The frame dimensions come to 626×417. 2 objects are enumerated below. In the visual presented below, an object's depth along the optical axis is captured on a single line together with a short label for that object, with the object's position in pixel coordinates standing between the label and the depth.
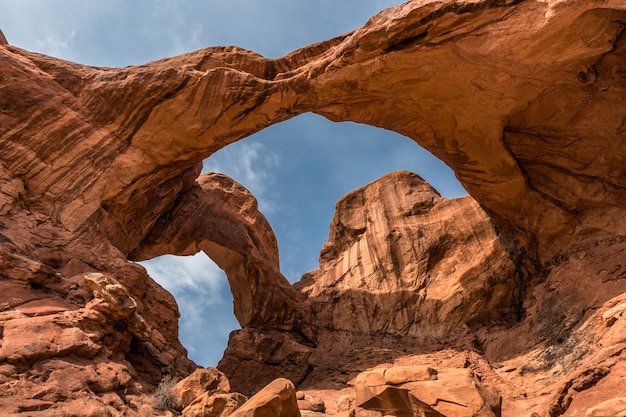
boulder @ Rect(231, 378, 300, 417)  7.57
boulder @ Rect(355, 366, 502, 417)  8.25
